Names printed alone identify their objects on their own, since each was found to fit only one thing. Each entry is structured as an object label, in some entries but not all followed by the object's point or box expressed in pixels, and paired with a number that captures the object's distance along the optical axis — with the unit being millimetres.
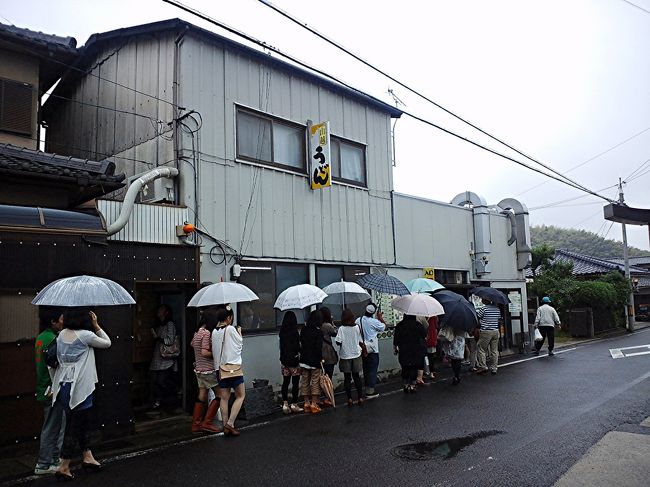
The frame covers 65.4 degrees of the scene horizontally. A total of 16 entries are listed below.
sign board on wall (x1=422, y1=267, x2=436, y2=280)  14930
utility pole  26359
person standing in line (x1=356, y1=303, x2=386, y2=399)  10117
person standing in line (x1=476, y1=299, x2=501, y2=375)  12477
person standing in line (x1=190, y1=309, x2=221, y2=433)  7758
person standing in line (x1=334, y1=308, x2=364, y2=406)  9484
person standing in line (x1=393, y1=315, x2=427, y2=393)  10344
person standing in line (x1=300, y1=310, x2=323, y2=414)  8891
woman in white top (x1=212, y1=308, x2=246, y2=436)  7508
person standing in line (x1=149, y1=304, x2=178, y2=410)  9352
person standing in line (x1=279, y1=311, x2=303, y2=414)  8930
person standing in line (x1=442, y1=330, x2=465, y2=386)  11367
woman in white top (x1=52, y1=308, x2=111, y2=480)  5750
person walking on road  16219
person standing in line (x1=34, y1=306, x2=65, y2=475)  5879
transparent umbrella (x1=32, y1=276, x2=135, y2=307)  5668
